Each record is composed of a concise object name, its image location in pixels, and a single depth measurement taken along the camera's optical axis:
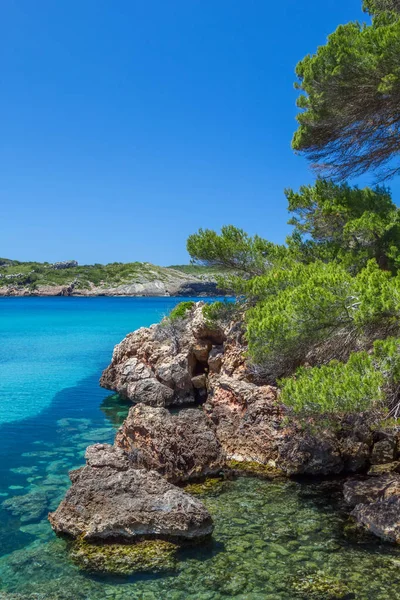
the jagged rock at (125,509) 7.58
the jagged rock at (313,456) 10.46
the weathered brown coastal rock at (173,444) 10.39
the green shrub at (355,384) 7.12
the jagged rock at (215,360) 16.30
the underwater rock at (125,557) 6.90
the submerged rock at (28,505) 8.95
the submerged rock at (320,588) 6.17
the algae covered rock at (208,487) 9.70
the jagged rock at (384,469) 9.92
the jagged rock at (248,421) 11.22
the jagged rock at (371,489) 8.45
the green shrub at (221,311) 16.05
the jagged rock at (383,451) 10.56
